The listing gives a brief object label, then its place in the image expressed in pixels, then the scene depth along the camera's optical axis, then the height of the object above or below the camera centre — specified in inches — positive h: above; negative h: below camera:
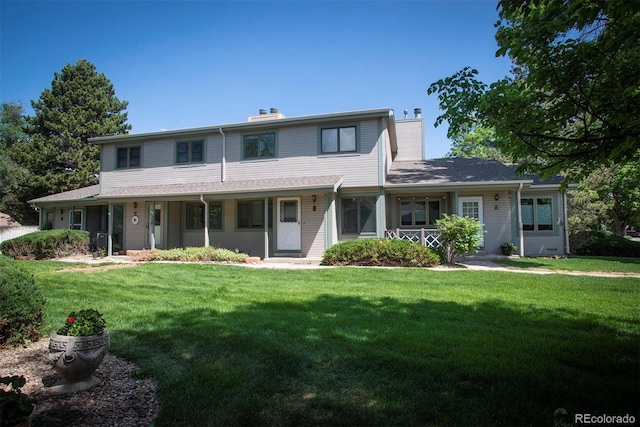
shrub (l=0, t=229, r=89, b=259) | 537.0 -26.6
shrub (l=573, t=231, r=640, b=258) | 634.8 -44.9
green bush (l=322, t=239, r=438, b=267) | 438.0 -37.3
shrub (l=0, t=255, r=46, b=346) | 156.4 -36.2
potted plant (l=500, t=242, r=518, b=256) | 542.3 -38.8
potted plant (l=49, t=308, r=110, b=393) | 119.3 -43.0
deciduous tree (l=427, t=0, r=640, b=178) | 131.2 +62.5
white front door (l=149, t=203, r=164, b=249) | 601.6 +3.9
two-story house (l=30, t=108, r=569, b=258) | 532.7 +53.9
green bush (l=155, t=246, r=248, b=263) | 495.2 -40.8
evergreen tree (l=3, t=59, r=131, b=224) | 1063.6 +314.3
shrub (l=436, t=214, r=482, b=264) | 436.8 -14.2
